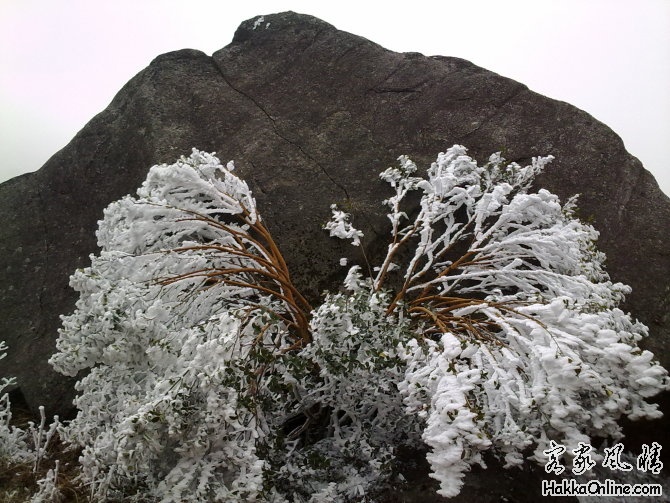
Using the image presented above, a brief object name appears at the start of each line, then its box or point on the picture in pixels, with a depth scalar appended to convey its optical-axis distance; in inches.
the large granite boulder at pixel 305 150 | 149.1
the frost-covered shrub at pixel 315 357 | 79.9
